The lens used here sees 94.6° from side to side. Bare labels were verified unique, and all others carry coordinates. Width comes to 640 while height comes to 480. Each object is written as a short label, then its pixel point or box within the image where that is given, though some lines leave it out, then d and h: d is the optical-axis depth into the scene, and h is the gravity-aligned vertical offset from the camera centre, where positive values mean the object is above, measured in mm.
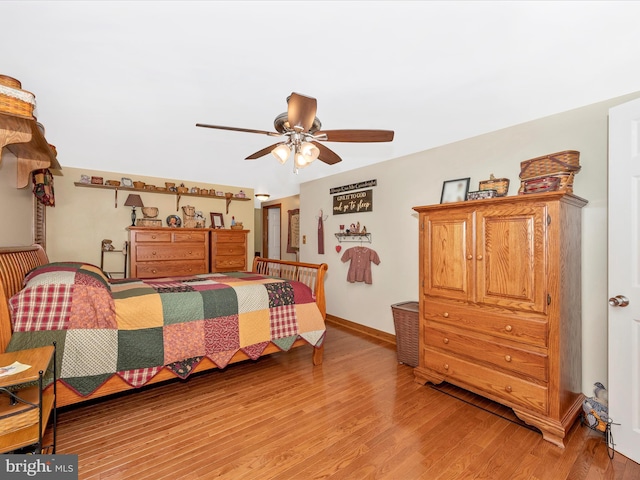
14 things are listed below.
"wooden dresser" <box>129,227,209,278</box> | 4113 -178
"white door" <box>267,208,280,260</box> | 7484 +174
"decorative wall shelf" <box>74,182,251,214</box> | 4123 +746
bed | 1877 -624
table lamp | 4355 +535
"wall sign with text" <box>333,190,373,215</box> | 4078 +555
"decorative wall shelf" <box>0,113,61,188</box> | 1688 +664
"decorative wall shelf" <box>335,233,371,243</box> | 4102 +49
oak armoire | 1941 -463
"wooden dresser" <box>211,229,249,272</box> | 4758 -173
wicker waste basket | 2988 -964
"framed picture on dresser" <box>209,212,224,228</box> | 5211 +346
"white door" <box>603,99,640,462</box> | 1755 -204
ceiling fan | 2033 +773
